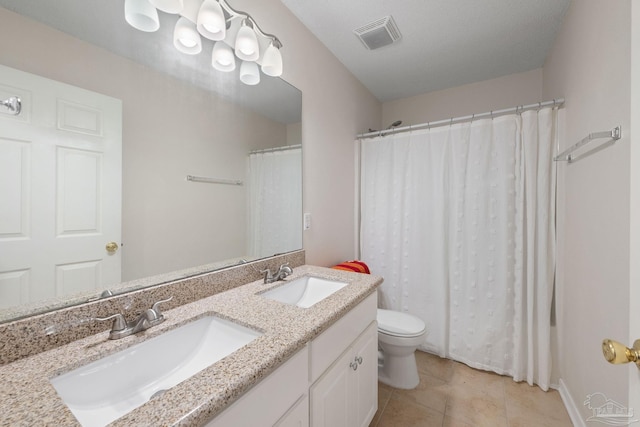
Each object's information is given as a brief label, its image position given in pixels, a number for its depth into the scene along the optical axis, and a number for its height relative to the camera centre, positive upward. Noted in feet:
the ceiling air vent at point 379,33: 5.58 +4.21
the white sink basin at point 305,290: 4.24 -1.36
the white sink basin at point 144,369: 2.02 -1.48
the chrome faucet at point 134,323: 2.45 -1.13
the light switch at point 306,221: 5.67 -0.17
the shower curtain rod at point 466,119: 5.42 +2.41
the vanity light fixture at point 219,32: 3.16 +2.67
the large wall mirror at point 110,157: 2.30 +0.63
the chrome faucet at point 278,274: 4.31 -1.06
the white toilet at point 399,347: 5.41 -2.91
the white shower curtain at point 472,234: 5.55 -0.48
